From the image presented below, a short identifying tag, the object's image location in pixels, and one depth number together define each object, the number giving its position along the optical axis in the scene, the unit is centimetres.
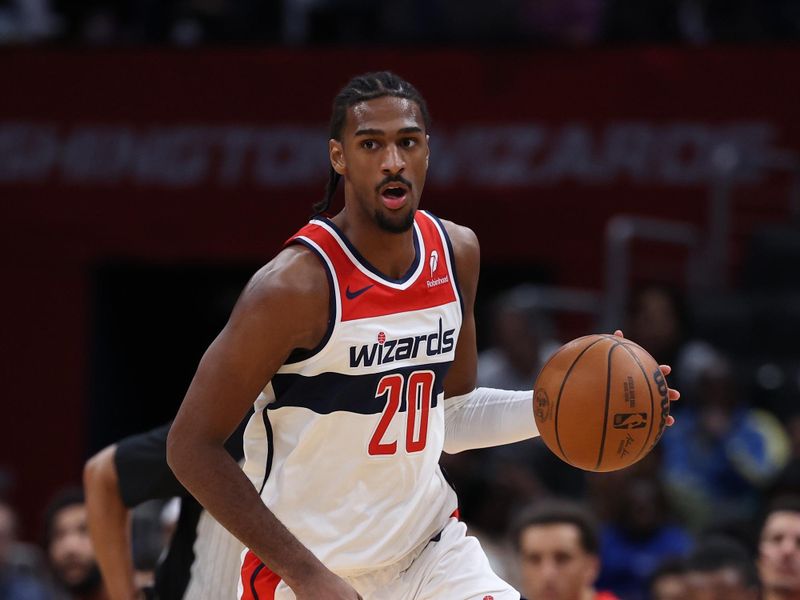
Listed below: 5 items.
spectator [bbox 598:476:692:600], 1683
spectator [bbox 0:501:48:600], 1953
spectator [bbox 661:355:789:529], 1847
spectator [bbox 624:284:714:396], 1991
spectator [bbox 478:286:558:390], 2027
